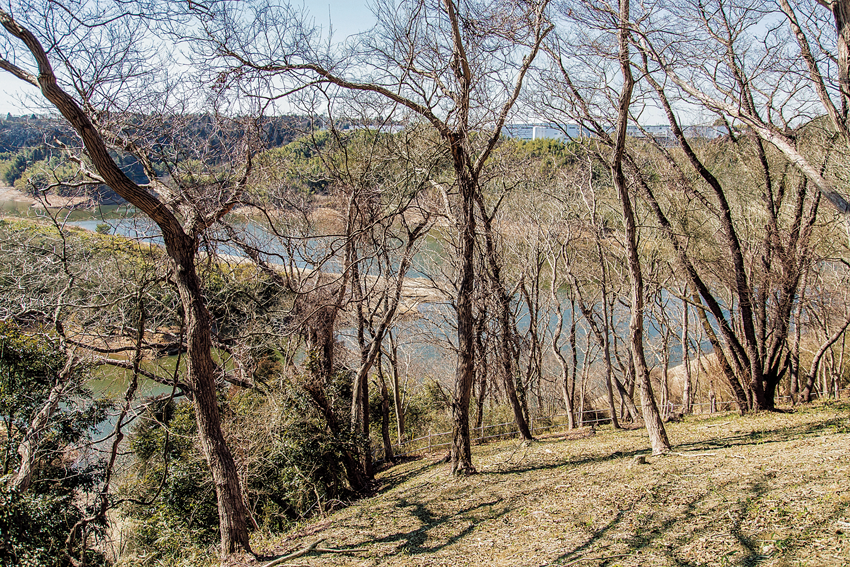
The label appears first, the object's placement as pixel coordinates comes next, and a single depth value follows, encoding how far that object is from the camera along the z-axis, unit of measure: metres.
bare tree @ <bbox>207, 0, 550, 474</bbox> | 5.96
